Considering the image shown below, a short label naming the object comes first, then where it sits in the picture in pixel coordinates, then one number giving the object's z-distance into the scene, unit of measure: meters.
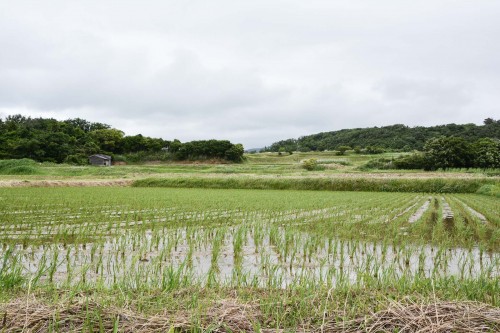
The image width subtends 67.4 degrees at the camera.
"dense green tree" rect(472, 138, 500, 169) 37.34
